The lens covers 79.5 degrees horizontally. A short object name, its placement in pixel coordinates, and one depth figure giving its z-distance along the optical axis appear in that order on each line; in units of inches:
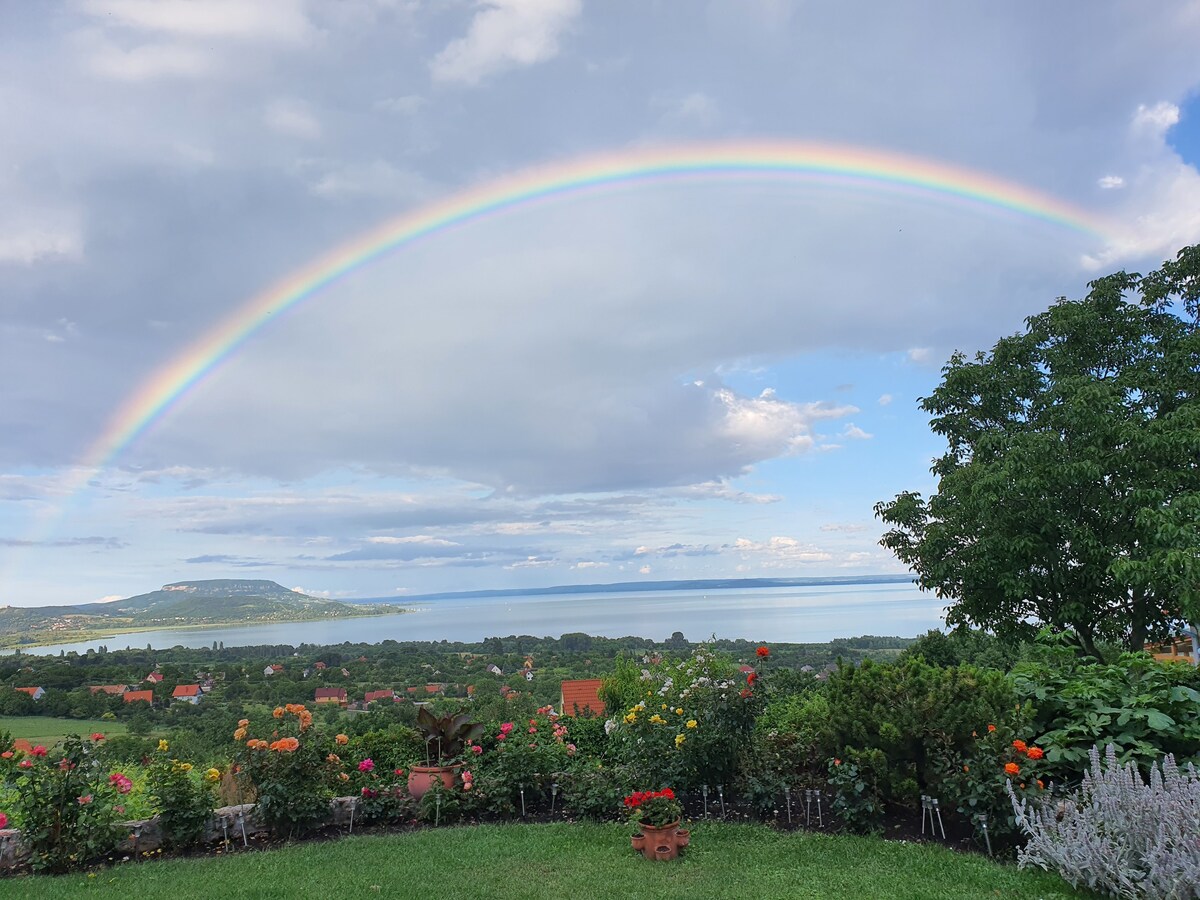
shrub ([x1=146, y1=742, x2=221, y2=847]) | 209.0
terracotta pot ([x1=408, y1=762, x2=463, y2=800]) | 238.1
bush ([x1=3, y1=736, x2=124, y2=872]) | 193.5
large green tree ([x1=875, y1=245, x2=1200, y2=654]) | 311.4
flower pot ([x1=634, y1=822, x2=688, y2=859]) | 185.3
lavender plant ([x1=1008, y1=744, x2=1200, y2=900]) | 125.6
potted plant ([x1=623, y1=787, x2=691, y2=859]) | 185.9
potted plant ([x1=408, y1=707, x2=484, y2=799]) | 252.5
